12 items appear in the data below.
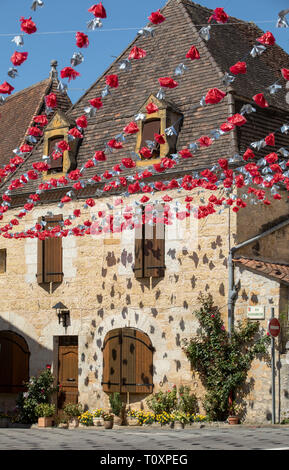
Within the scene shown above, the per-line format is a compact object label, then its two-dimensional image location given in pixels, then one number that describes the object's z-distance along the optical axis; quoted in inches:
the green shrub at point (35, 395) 807.7
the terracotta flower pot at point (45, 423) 790.5
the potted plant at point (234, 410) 690.2
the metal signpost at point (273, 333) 664.4
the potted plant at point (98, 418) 762.2
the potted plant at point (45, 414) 791.1
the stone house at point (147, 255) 716.7
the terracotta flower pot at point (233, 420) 679.7
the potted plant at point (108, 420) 738.8
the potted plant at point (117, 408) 748.0
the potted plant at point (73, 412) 783.1
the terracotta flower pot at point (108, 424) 738.2
